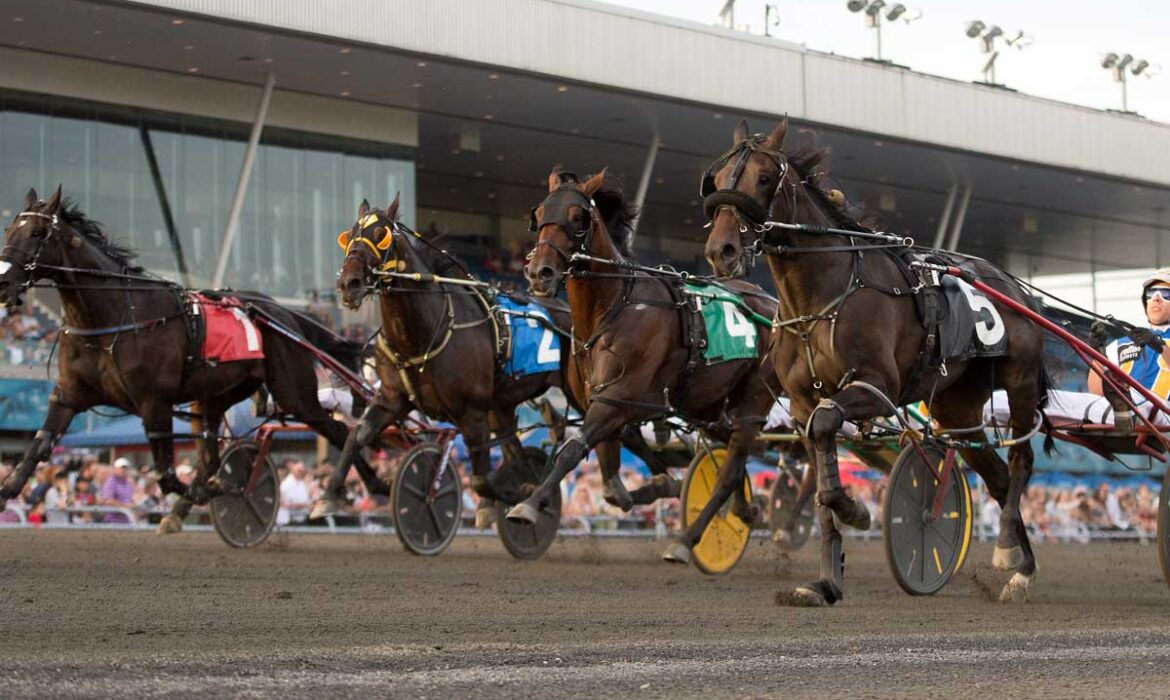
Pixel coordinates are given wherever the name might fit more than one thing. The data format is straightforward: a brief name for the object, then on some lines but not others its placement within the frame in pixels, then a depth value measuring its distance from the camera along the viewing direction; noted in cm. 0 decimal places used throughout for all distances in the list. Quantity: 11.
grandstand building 2339
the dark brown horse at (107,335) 1109
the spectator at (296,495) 1833
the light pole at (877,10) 2869
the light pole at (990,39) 3091
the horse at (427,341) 1142
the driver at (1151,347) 936
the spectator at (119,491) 1744
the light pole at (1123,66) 3406
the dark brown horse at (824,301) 763
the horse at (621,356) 955
